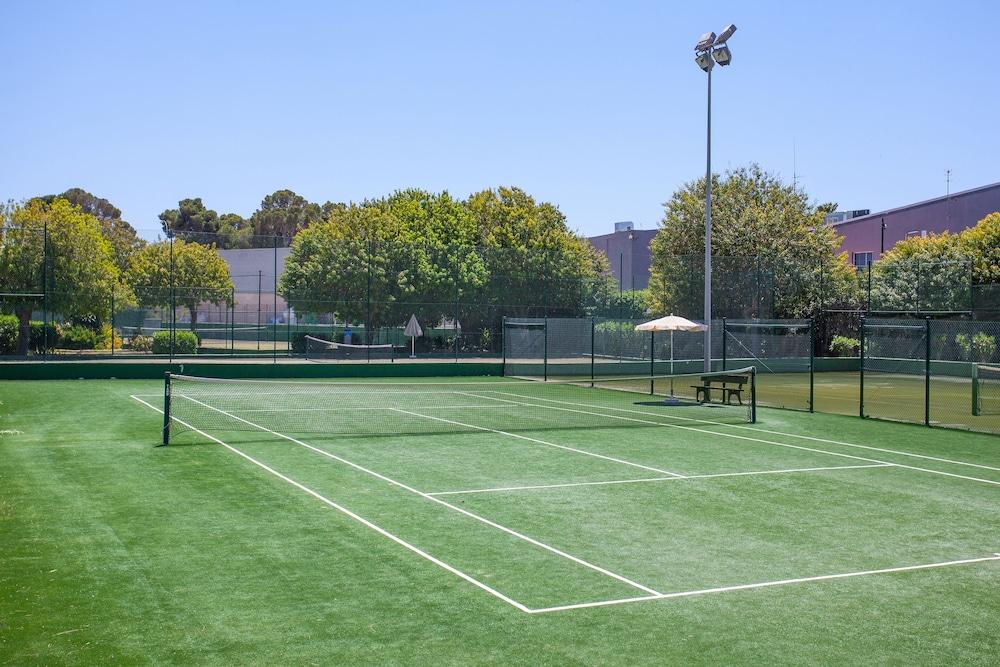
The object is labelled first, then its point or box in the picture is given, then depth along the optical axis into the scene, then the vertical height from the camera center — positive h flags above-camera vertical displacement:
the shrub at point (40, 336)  43.66 -0.76
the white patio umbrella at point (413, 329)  42.88 -0.22
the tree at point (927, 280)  43.97 +2.29
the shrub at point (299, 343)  50.14 -1.04
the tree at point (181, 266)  65.62 +3.83
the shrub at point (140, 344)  44.66 -1.06
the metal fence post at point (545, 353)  34.38 -0.96
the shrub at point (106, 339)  46.28 -0.89
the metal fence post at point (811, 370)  24.63 -1.14
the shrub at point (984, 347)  40.19 -0.64
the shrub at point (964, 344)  41.28 -0.55
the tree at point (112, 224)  70.59 +11.42
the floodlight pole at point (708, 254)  29.20 +2.23
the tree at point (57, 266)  40.66 +2.26
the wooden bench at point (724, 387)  26.81 -1.64
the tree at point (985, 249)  45.69 +3.84
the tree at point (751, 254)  45.75 +3.88
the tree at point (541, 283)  45.16 +1.99
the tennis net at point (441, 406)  21.20 -2.11
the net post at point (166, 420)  17.47 -1.75
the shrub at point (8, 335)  42.38 -0.69
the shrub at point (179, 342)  42.94 -0.92
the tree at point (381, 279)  44.69 +2.09
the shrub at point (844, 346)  46.25 -0.76
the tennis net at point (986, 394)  24.73 -1.90
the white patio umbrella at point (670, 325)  28.14 +0.06
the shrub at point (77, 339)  45.91 -0.89
